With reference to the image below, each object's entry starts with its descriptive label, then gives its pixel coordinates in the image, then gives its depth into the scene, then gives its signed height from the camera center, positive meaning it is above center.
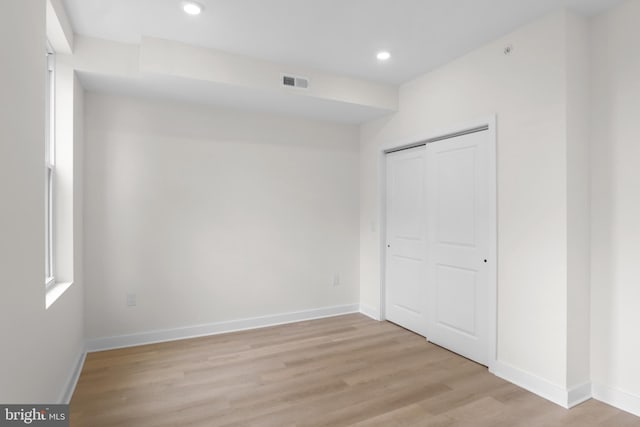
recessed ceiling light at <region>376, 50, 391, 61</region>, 3.23 +1.48
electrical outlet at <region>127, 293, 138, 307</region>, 3.51 -0.89
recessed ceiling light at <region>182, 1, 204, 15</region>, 2.46 +1.47
